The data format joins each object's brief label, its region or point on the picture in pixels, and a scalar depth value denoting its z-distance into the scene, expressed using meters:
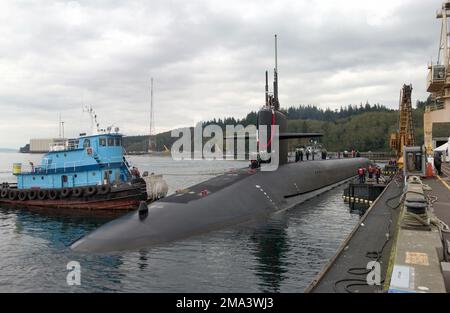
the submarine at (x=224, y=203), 14.05
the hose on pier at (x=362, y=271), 7.55
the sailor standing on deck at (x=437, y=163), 28.59
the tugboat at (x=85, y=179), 26.39
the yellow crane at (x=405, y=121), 47.48
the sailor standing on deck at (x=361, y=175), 28.53
